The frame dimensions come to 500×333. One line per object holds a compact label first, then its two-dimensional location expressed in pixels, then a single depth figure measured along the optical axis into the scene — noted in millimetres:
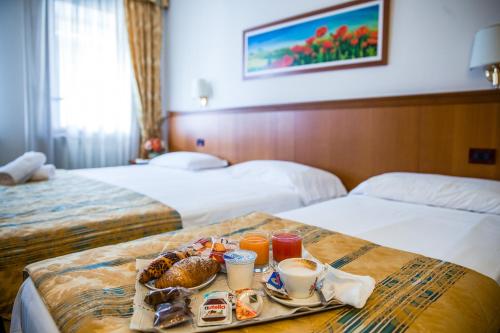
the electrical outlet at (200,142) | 3638
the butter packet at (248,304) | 679
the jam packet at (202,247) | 908
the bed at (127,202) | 1310
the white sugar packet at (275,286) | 744
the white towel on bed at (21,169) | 2215
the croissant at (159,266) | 812
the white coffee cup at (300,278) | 726
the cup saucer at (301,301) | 713
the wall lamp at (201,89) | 3493
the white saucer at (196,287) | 784
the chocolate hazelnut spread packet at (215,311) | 662
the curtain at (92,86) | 3418
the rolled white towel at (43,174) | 2369
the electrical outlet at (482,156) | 1831
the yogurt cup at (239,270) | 787
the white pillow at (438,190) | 1594
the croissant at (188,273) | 772
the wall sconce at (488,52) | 1697
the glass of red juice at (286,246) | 928
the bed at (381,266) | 712
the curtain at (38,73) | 3188
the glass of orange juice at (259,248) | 921
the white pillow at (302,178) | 2197
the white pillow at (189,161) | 3004
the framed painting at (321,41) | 2273
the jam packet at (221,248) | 888
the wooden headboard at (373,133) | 1896
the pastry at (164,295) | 708
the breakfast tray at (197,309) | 648
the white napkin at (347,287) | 730
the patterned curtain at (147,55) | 3797
